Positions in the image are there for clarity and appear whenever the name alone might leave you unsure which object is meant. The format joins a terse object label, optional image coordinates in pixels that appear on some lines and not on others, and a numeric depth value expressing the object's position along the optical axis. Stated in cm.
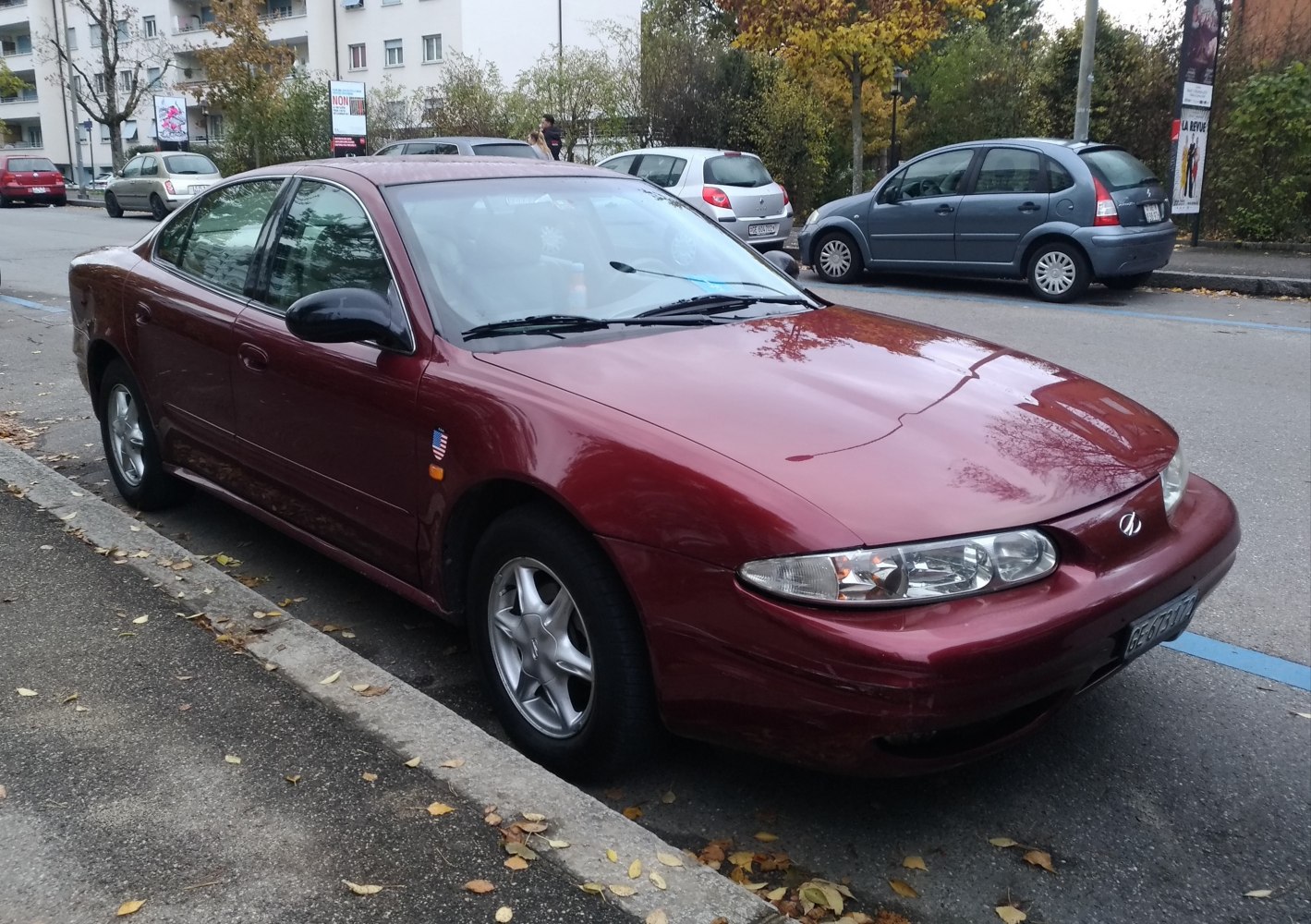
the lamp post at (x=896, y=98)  2938
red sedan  250
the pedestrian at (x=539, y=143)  1866
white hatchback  1505
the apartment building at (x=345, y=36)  4838
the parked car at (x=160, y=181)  2791
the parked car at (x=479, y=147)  1630
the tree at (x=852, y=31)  2125
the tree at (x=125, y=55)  5347
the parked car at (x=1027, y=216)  1146
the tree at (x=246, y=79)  3484
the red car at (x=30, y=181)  3547
